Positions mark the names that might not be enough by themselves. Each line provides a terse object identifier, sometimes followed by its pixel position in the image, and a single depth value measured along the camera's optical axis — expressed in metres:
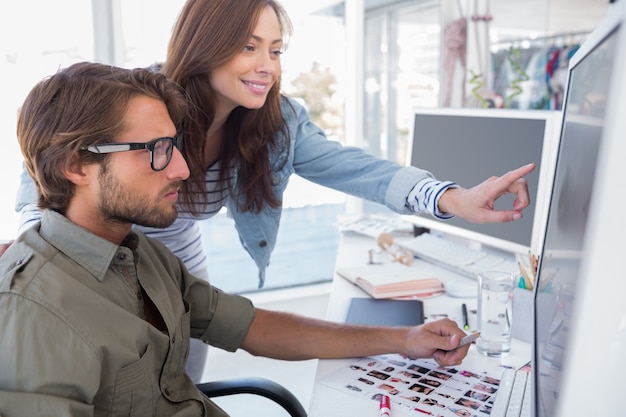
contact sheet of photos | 1.09
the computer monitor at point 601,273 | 0.36
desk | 1.09
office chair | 1.23
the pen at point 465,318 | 1.46
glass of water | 1.34
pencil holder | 1.36
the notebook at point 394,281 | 1.70
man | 0.89
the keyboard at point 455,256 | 1.87
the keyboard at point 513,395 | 1.05
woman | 1.45
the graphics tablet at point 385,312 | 1.51
